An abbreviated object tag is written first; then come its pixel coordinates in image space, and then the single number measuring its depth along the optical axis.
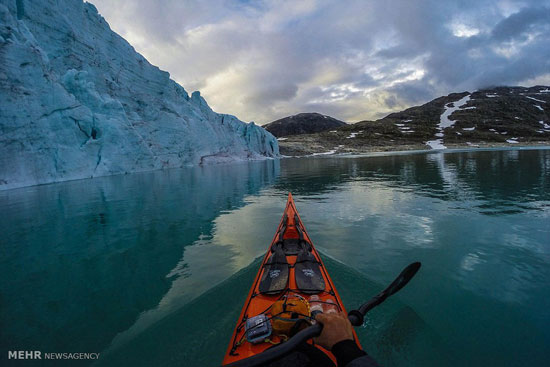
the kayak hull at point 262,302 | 2.67
